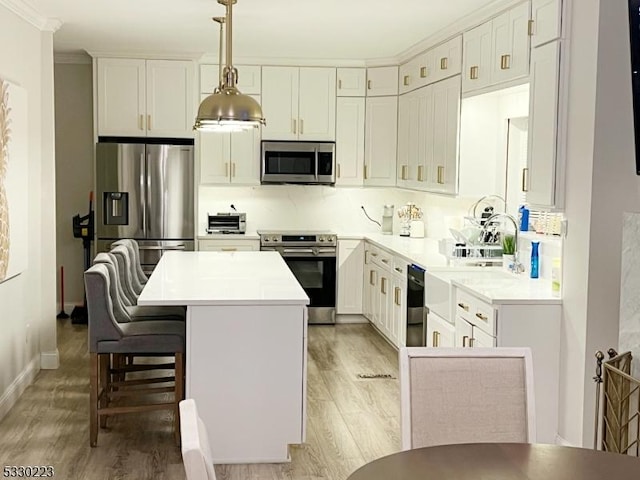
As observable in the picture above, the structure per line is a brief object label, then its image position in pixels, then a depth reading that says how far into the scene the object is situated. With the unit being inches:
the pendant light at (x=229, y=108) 192.9
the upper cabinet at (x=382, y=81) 321.7
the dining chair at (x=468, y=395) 105.4
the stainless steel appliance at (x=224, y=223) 320.8
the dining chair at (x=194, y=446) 63.4
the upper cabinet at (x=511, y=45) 189.0
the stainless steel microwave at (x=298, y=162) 320.5
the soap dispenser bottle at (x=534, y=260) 197.3
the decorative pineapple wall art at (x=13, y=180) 196.7
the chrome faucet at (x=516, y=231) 210.1
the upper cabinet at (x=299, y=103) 322.7
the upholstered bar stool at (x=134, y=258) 237.8
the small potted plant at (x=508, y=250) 217.0
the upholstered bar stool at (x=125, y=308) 189.8
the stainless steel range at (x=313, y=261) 315.6
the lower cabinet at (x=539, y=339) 168.2
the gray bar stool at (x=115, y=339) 171.8
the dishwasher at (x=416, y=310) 237.3
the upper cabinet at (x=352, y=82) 325.1
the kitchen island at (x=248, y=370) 167.8
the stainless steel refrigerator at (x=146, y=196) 304.8
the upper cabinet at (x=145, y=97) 308.5
